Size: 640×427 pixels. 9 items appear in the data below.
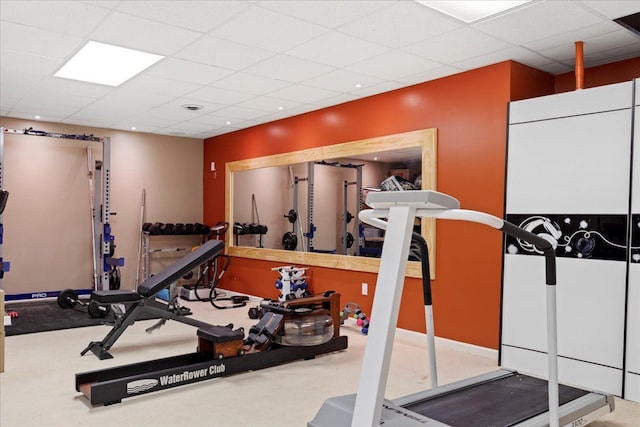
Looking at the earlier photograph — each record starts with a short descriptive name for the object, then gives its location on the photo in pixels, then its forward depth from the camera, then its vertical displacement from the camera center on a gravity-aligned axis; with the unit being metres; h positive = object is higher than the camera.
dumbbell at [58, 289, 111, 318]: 5.82 -1.20
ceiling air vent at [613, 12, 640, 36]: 3.45 +1.35
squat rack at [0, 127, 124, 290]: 6.89 -0.14
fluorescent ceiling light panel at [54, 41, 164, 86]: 4.18 +1.31
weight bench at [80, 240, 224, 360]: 4.39 -0.84
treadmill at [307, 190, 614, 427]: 1.92 -0.84
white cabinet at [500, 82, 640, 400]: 3.51 -0.18
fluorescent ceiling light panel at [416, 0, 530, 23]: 3.21 +1.35
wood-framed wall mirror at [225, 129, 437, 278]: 5.21 +0.14
